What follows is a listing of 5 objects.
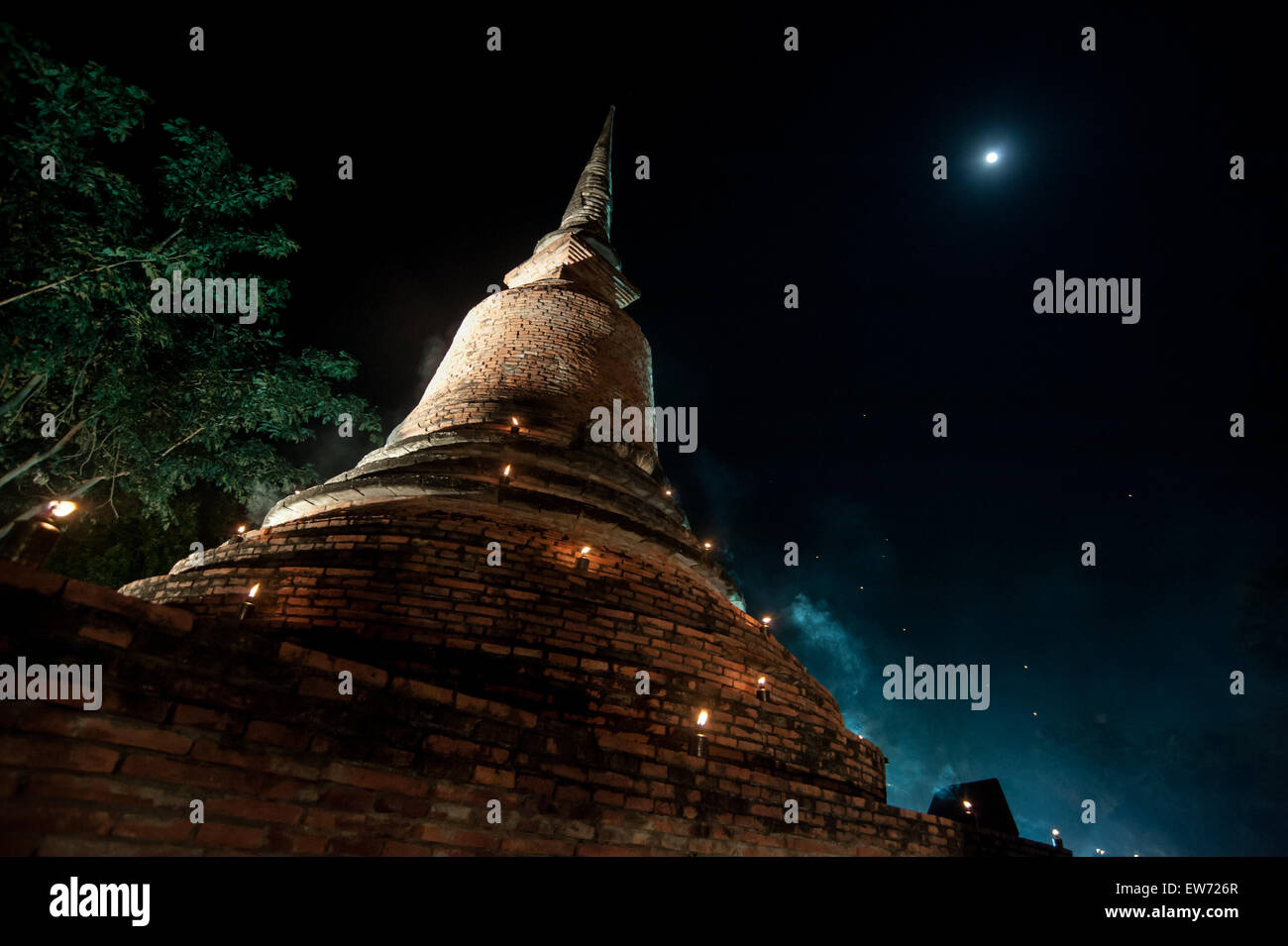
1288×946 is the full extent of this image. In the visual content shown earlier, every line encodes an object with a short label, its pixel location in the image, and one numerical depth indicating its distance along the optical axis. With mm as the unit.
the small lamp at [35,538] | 2316
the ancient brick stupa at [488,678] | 2211
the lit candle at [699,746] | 3383
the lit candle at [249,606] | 3555
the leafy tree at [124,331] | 6020
